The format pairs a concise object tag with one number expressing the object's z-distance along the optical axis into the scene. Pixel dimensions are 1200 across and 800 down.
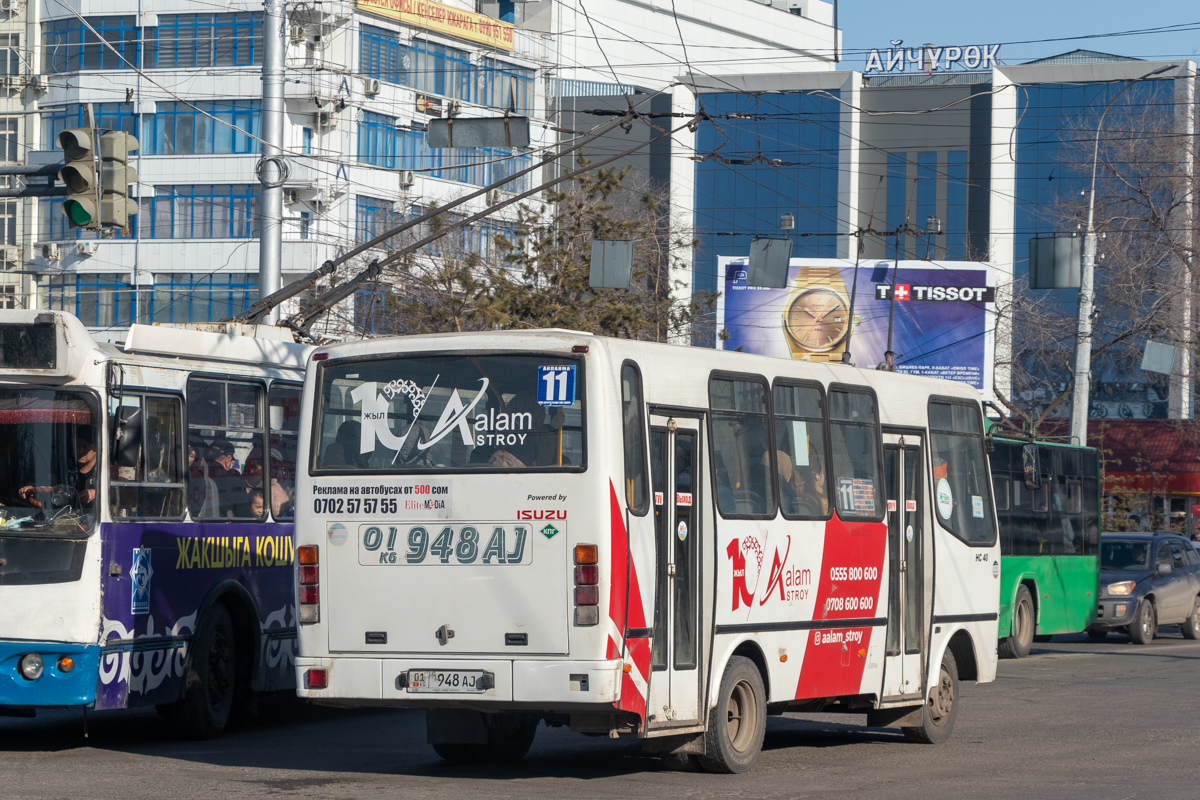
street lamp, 34.03
